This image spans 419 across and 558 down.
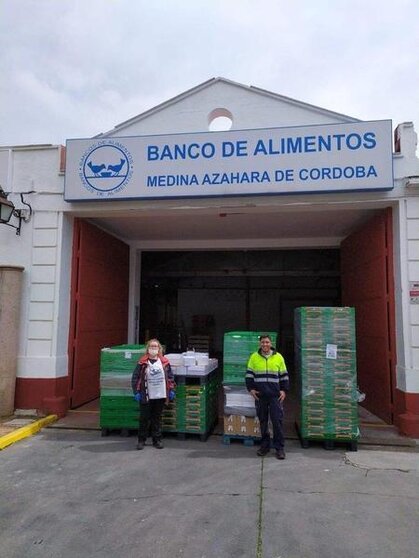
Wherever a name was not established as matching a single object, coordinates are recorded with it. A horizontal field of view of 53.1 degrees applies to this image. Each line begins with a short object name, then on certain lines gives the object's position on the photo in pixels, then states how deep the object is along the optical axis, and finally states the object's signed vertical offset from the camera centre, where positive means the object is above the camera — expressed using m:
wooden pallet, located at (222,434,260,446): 6.34 -1.83
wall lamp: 7.11 +1.86
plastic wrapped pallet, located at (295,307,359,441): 6.12 -0.81
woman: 6.19 -1.07
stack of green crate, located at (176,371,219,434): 6.56 -1.37
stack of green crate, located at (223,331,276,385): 6.49 -0.54
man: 5.88 -0.98
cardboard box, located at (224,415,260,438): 6.34 -1.62
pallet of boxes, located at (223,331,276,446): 6.36 -1.12
